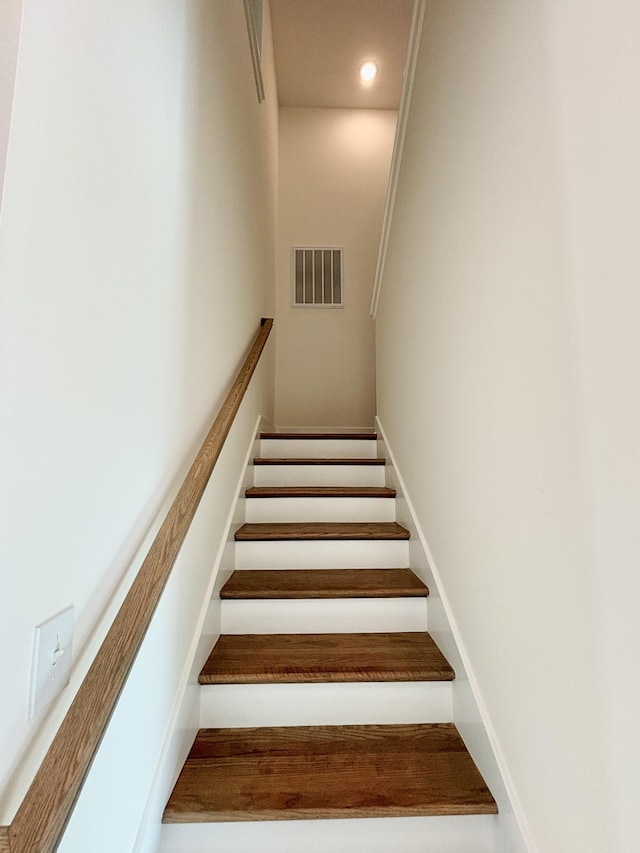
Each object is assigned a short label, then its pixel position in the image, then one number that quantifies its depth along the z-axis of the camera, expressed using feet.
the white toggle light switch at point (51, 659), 2.11
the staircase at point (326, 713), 3.71
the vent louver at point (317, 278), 13.62
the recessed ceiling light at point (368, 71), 12.80
